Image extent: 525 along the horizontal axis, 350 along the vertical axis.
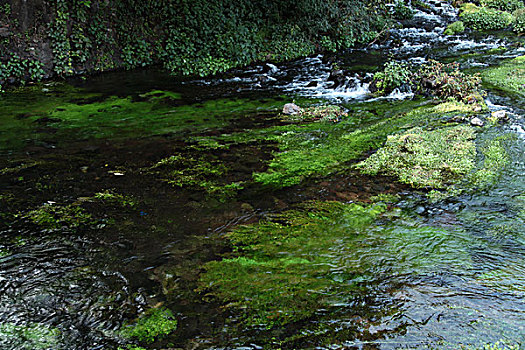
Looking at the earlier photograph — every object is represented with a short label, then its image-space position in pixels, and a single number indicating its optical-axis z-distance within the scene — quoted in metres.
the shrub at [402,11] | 21.22
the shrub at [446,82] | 9.88
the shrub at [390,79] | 10.93
